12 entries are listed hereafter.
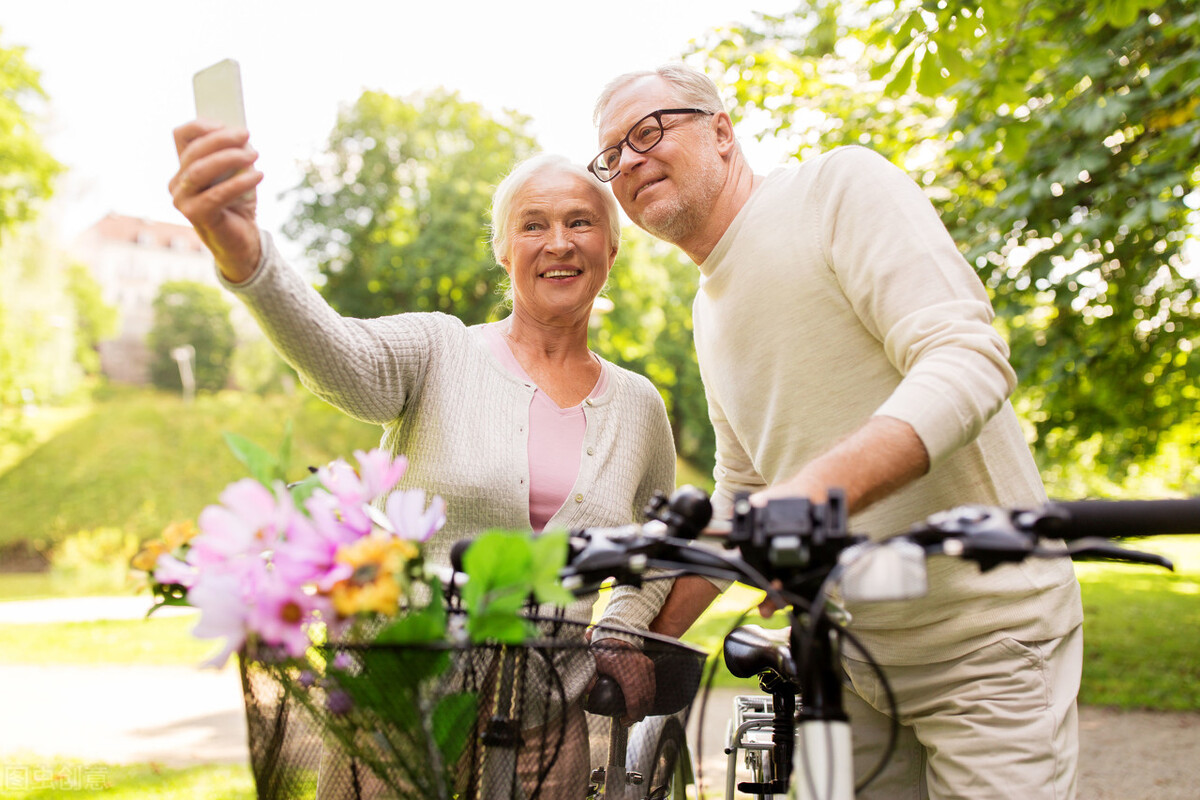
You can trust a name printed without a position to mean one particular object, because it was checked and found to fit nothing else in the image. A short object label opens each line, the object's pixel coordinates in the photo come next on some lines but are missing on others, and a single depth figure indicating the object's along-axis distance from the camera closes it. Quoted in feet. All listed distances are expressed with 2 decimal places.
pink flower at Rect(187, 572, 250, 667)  3.28
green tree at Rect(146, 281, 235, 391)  171.73
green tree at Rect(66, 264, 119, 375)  127.85
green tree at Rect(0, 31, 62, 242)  57.67
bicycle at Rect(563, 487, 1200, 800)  3.55
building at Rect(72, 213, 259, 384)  189.67
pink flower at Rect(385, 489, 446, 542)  3.66
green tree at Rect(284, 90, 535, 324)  69.62
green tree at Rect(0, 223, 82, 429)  78.43
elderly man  5.01
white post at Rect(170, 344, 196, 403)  153.58
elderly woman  5.61
